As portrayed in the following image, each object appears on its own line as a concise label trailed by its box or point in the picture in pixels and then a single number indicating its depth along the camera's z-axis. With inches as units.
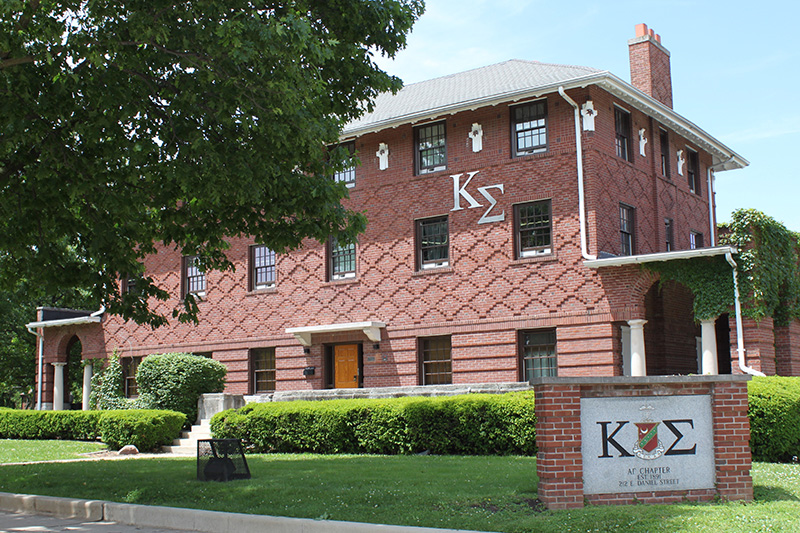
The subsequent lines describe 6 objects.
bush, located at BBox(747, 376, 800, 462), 611.5
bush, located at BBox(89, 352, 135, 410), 1216.2
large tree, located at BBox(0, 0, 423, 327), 446.6
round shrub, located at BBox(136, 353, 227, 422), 994.1
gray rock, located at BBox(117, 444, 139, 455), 848.3
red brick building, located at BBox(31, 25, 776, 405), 883.4
